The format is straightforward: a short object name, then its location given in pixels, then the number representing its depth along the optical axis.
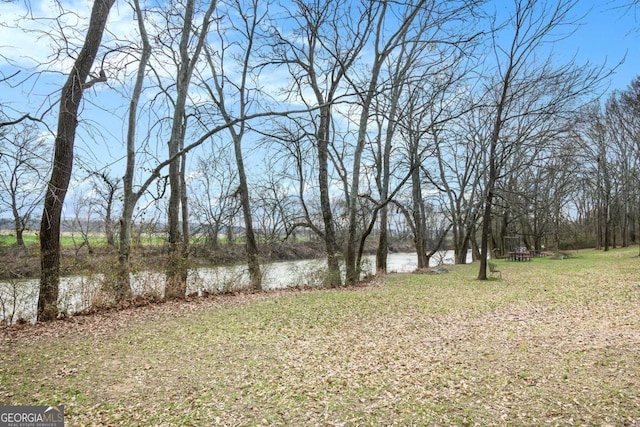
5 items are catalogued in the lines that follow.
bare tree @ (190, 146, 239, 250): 12.17
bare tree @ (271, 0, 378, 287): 11.54
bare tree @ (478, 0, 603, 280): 9.86
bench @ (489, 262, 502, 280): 12.16
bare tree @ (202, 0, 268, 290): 11.87
